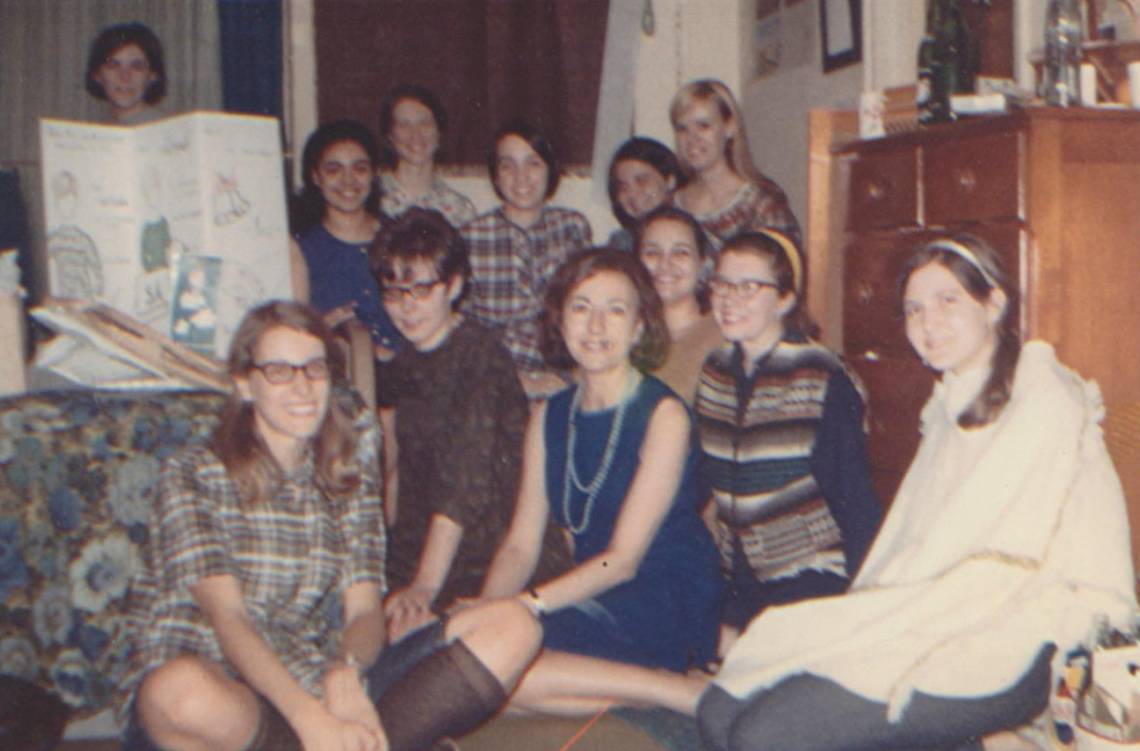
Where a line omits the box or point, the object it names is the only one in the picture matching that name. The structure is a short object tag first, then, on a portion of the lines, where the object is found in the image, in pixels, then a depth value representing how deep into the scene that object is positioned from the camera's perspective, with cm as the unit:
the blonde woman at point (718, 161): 302
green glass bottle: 247
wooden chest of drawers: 214
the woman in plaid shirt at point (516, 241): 307
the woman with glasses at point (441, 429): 226
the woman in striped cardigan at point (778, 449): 219
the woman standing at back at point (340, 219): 299
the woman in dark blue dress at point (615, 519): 212
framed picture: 350
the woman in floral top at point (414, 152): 328
